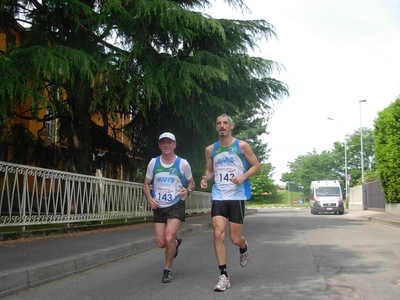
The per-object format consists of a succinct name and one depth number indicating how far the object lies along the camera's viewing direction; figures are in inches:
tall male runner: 208.5
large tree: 395.2
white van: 1171.3
